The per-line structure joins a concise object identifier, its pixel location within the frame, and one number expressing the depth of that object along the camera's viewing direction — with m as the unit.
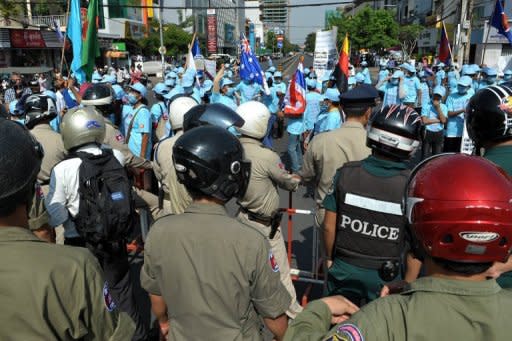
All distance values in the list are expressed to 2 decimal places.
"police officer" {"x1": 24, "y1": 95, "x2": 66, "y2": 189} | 3.84
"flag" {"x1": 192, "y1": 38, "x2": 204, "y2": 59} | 14.95
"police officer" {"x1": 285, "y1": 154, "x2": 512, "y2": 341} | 1.16
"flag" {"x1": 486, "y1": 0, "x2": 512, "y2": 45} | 11.11
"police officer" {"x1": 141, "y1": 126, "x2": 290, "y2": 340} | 1.92
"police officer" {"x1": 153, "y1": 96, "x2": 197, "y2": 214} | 3.42
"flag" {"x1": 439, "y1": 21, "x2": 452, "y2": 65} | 13.91
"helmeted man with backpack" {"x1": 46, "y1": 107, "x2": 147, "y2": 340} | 3.04
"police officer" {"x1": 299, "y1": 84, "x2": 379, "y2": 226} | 3.45
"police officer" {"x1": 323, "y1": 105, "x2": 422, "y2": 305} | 2.56
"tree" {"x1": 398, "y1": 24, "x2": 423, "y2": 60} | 55.19
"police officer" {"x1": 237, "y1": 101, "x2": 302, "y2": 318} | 3.52
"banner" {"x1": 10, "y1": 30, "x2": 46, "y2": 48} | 31.55
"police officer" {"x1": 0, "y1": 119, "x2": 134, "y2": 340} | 1.34
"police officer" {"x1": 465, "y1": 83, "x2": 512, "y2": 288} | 2.45
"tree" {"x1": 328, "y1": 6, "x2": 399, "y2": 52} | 56.47
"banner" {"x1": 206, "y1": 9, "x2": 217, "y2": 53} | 44.98
